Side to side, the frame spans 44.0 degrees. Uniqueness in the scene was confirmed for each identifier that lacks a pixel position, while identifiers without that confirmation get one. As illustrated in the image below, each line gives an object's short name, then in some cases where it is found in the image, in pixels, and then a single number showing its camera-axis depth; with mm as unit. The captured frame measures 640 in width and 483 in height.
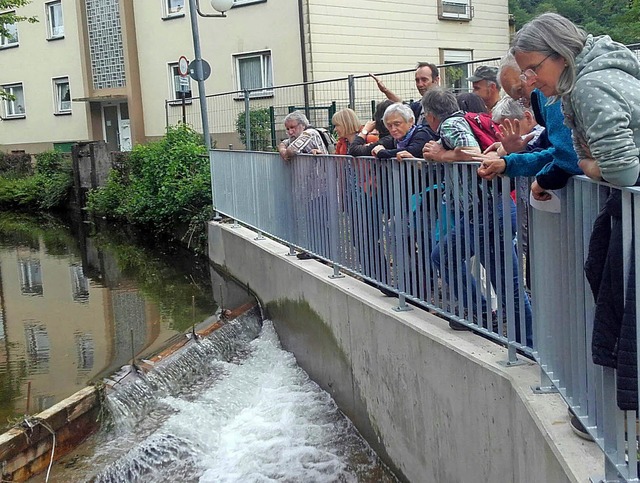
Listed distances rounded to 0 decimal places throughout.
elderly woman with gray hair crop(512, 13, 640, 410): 2527
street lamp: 13578
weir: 5676
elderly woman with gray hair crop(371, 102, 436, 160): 5379
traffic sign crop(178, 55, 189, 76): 16369
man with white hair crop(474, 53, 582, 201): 3111
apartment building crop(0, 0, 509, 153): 20531
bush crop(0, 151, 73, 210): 22750
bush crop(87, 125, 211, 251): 14344
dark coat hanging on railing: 2508
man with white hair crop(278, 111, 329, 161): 7836
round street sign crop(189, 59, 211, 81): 13688
